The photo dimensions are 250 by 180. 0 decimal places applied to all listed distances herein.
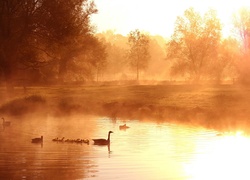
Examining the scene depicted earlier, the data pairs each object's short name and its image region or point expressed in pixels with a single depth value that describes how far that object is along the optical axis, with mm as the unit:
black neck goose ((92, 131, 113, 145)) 30231
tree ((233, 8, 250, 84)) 88600
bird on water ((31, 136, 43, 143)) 30473
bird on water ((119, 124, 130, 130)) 38425
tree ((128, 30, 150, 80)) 122750
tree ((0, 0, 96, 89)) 50812
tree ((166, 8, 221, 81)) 107812
